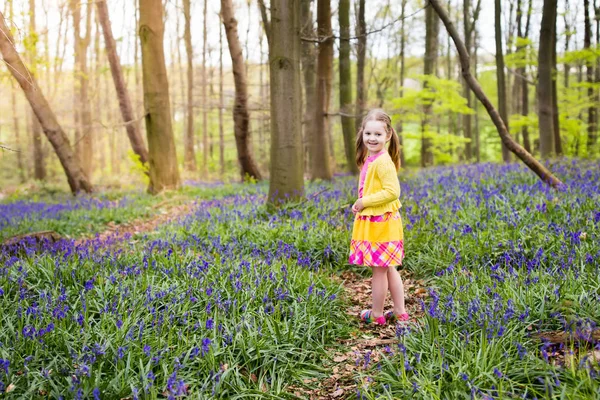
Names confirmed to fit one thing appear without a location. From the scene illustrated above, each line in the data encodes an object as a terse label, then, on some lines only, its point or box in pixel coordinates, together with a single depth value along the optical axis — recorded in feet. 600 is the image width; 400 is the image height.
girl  12.03
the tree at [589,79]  51.01
